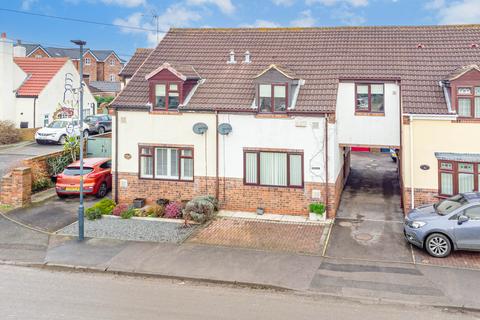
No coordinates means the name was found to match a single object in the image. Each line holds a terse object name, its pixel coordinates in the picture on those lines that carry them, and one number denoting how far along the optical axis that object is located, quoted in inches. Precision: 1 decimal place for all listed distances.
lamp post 561.6
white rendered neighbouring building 1337.4
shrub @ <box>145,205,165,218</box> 684.7
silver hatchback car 503.8
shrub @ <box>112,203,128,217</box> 686.5
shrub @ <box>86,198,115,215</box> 686.8
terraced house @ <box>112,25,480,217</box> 655.8
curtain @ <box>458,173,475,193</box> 639.1
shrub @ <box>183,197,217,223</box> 648.4
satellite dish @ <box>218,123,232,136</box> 689.6
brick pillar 719.7
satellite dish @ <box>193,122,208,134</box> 698.8
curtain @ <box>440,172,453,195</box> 647.1
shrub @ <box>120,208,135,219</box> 674.2
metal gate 976.3
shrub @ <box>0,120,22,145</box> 1252.3
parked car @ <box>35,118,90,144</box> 1227.9
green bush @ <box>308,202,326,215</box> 655.8
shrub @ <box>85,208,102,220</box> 668.7
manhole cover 586.6
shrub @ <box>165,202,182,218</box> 676.1
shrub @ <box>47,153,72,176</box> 856.3
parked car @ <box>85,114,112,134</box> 1394.7
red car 757.3
